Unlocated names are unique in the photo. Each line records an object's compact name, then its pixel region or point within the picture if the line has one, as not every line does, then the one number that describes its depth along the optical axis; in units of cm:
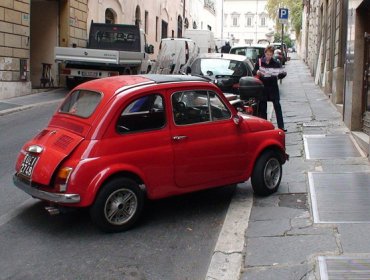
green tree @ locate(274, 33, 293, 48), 6943
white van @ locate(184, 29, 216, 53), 3269
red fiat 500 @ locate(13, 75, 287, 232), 545
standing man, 1079
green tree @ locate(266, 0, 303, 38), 5183
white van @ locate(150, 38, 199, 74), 1949
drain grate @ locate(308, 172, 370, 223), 585
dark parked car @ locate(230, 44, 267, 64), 2344
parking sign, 2384
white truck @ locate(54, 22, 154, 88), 1820
